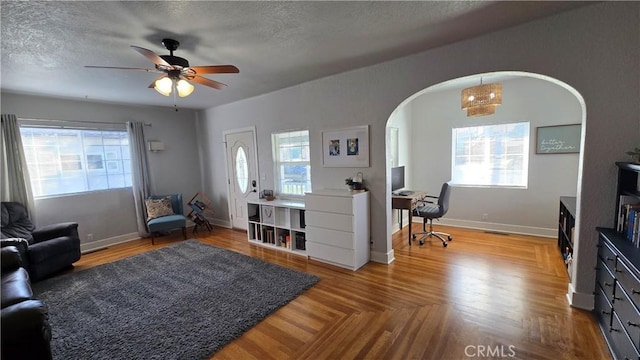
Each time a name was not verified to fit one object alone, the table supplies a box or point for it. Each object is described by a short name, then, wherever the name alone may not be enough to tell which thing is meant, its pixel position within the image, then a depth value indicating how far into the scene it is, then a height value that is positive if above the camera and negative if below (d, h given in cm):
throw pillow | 487 -78
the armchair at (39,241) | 326 -94
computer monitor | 453 -39
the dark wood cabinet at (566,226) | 294 -96
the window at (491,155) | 448 -7
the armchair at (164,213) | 465 -91
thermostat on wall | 525 +40
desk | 413 -74
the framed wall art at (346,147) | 353 +14
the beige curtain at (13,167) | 374 +7
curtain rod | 401 +80
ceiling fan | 227 +84
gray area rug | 213 -141
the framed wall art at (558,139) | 400 +15
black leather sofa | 148 -92
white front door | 506 -18
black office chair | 411 -89
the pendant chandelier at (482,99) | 347 +71
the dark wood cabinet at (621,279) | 160 -92
